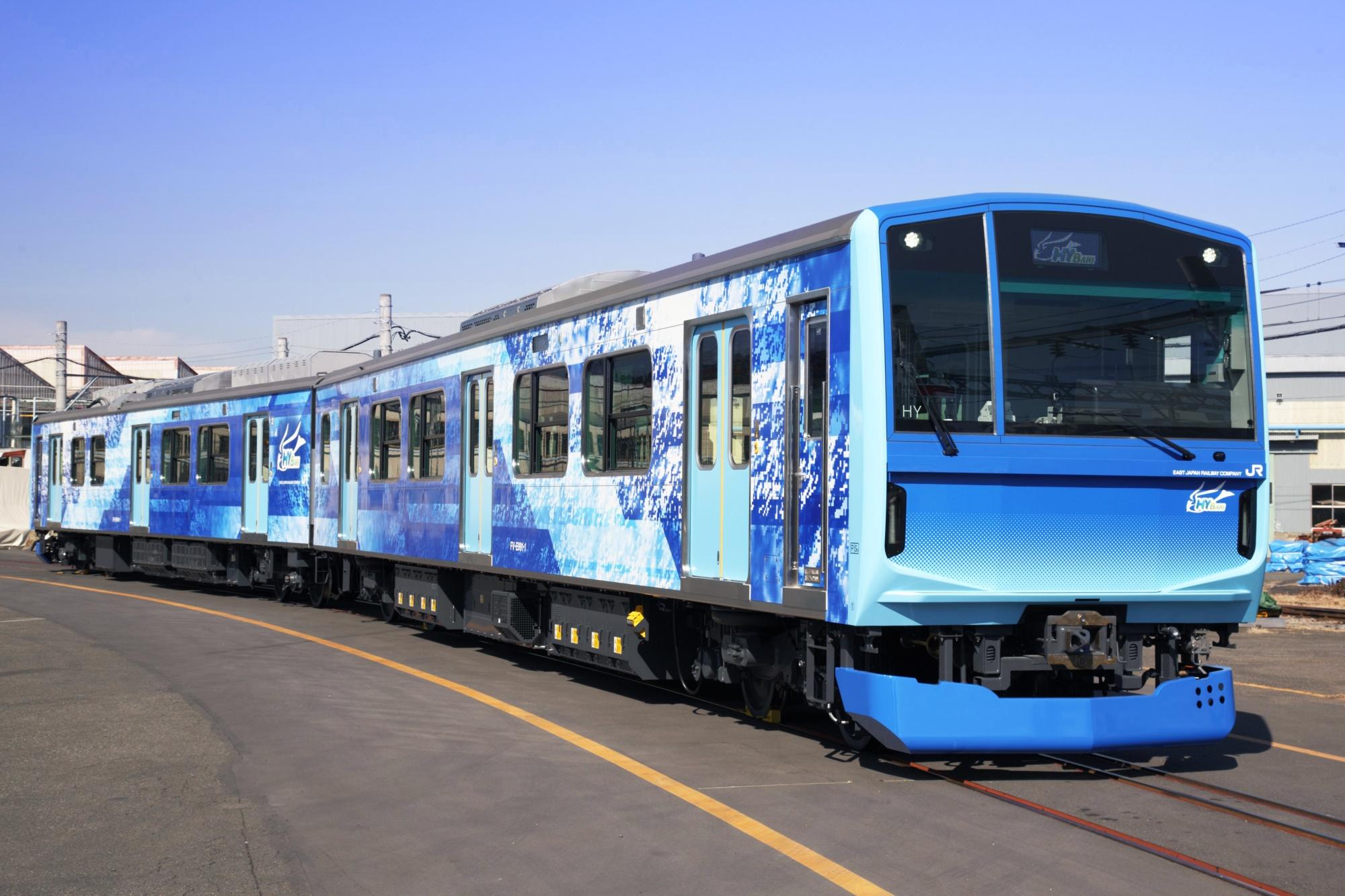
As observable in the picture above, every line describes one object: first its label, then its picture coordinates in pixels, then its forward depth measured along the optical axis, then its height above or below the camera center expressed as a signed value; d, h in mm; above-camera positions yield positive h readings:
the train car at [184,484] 20438 +497
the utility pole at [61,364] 44344 +5116
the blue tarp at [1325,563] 28141 -1340
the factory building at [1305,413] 52062 +3901
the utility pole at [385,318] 33531 +4881
